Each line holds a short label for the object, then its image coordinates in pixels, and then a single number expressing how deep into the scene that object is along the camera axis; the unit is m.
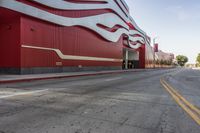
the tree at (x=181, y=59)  125.80
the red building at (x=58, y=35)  12.70
